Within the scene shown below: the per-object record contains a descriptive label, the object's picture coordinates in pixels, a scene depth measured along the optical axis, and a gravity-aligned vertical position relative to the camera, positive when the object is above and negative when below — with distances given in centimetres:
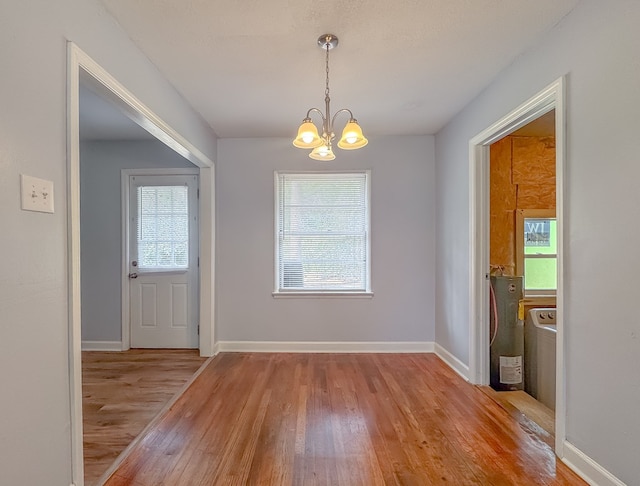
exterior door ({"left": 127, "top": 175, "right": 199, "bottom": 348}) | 409 -26
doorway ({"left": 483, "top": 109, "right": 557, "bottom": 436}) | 317 -27
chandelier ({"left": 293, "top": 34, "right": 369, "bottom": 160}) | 203 +65
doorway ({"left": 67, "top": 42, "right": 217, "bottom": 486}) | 155 +25
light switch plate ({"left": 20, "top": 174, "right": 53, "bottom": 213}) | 130 +19
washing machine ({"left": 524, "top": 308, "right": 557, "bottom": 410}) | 308 -111
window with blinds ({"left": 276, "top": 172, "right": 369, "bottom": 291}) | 401 +14
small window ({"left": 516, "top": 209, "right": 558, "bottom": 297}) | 375 -19
